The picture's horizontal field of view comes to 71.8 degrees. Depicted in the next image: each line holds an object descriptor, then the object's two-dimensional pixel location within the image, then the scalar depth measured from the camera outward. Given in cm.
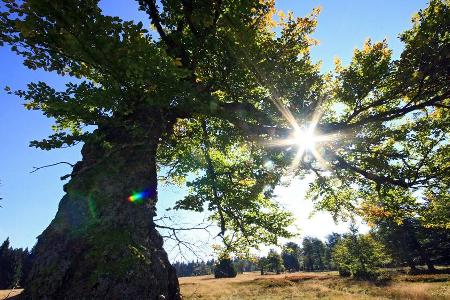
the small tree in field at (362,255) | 4647
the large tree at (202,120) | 559
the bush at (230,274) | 7412
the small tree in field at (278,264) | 8242
